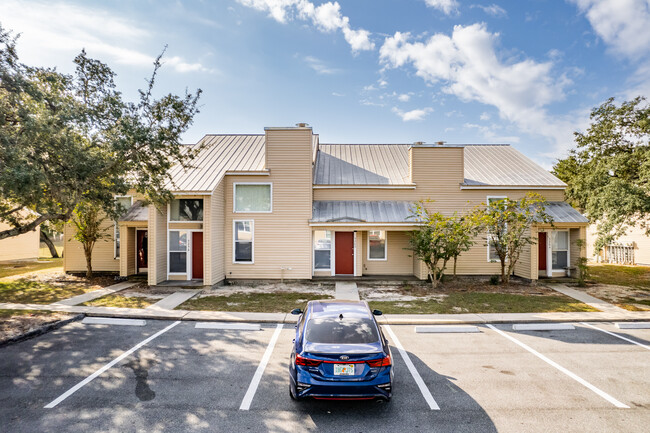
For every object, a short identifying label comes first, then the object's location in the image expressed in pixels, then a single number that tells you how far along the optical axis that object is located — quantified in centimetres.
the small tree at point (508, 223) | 1528
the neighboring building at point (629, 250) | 2271
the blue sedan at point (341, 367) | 522
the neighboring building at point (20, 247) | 2459
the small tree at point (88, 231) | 1653
